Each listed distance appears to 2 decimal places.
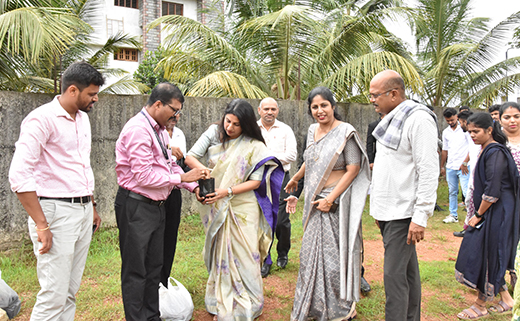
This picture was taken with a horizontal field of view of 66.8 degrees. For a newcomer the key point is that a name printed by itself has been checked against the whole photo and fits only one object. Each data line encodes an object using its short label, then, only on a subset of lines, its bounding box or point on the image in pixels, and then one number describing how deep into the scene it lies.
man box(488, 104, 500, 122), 6.52
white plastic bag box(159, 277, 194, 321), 3.19
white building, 21.14
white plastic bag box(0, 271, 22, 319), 3.19
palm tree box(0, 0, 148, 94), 4.44
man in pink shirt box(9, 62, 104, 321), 2.24
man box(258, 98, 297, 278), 4.52
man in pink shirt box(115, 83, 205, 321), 2.67
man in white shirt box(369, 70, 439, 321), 2.61
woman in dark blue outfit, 3.50
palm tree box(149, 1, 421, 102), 7.63
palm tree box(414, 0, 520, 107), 11.16
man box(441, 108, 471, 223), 6.97
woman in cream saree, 3.28
